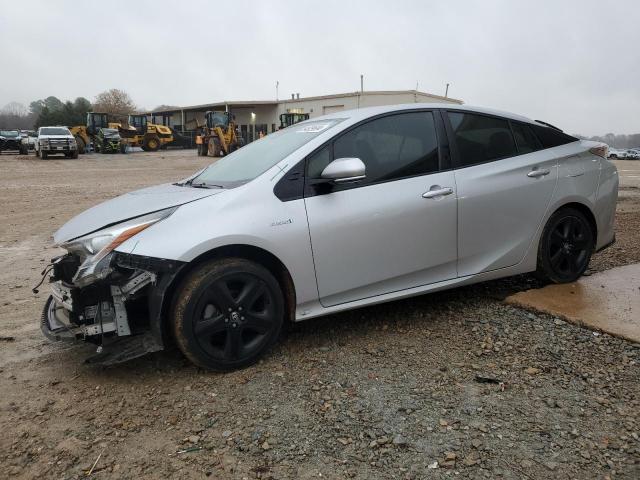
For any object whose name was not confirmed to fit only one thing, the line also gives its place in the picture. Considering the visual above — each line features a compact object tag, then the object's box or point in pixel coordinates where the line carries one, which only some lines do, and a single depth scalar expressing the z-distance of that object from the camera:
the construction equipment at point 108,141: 35.25
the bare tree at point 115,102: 85.81
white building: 41.81
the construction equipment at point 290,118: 34.16
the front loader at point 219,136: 31.69
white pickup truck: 27.52
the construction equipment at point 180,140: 47.23
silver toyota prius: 2.87
